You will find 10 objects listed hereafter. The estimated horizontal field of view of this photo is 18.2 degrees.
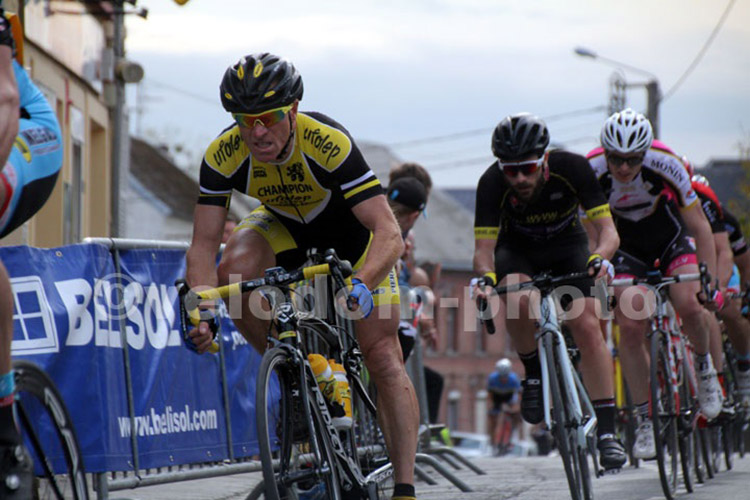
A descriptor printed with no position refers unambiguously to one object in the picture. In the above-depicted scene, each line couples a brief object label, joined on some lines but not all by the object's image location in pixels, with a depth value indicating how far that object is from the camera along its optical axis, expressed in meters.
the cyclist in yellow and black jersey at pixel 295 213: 9.85
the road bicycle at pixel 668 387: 14.39
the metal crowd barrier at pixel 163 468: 12.68
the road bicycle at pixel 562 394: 12.02
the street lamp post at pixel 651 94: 62.42
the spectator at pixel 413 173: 17.57
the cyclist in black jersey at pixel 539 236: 13.05
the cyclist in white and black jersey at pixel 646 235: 14.97
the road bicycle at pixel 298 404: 9.18
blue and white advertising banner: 12.08
